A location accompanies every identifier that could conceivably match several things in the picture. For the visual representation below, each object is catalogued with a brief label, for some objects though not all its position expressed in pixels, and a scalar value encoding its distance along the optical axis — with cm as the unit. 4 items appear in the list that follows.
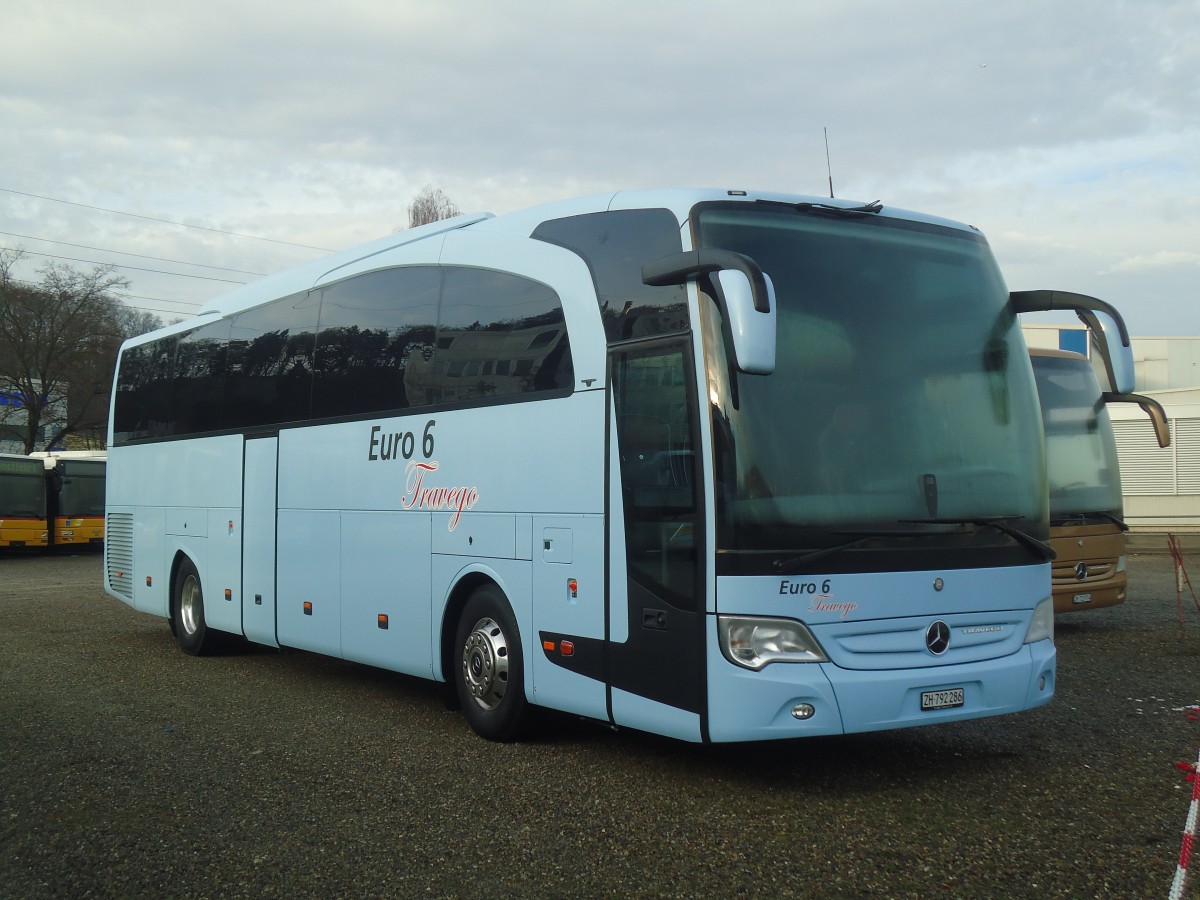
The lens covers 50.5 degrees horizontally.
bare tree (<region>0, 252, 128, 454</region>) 4969
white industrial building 2969
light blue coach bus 640
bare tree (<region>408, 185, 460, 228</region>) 4942
